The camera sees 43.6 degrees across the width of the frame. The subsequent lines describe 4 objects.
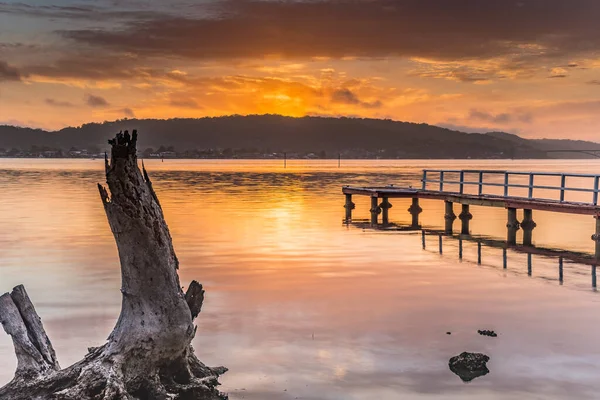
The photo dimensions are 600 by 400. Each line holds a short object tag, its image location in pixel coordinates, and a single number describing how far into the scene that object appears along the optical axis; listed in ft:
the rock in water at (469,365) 39.27
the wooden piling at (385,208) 135.84
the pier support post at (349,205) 145.32
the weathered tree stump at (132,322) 31.53
